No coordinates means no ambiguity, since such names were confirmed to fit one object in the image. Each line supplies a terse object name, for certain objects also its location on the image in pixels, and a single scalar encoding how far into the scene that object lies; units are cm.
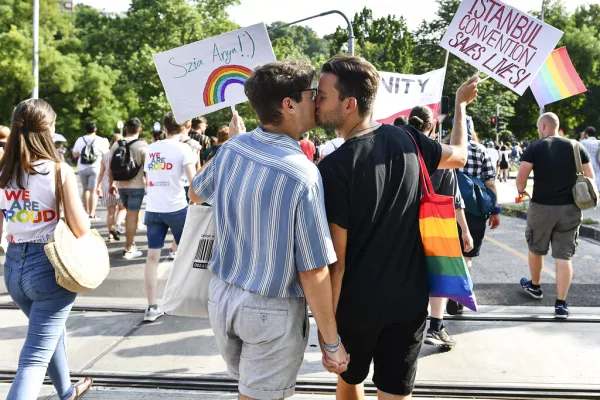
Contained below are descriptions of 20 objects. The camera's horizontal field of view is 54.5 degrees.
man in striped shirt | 210
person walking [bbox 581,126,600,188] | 1216
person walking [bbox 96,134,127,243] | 861
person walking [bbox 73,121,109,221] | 1024
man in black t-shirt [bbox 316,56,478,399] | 223
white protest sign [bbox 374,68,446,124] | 684
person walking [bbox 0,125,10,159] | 812
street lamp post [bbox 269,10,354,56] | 1499
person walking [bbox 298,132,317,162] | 1139
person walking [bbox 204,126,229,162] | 688
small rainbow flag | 566
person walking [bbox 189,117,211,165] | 884
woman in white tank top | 296
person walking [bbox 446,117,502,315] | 489
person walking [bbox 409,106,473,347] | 430
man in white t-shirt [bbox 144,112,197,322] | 526
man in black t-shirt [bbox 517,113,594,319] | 526
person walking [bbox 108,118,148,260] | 757
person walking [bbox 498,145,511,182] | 2216
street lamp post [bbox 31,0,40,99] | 2045
